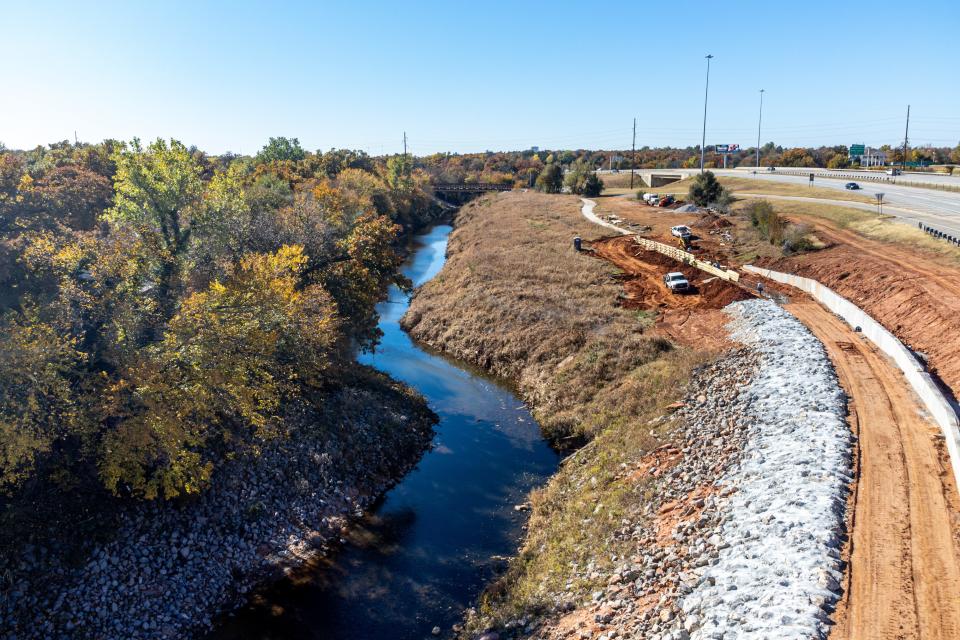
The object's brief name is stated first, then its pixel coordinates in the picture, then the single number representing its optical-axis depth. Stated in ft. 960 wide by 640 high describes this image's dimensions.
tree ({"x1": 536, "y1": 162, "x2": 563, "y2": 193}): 391.65
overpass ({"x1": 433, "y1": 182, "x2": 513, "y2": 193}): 461.78
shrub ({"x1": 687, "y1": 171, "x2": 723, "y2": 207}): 259.19
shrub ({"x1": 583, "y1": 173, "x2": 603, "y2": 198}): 359.46
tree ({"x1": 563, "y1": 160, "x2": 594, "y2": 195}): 371.97
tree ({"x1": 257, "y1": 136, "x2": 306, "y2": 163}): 410.37
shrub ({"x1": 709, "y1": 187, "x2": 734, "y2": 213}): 242.99
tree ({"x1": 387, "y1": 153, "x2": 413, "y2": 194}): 378.94
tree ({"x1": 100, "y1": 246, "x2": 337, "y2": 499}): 63.46
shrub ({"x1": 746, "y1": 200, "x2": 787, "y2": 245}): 174.50
